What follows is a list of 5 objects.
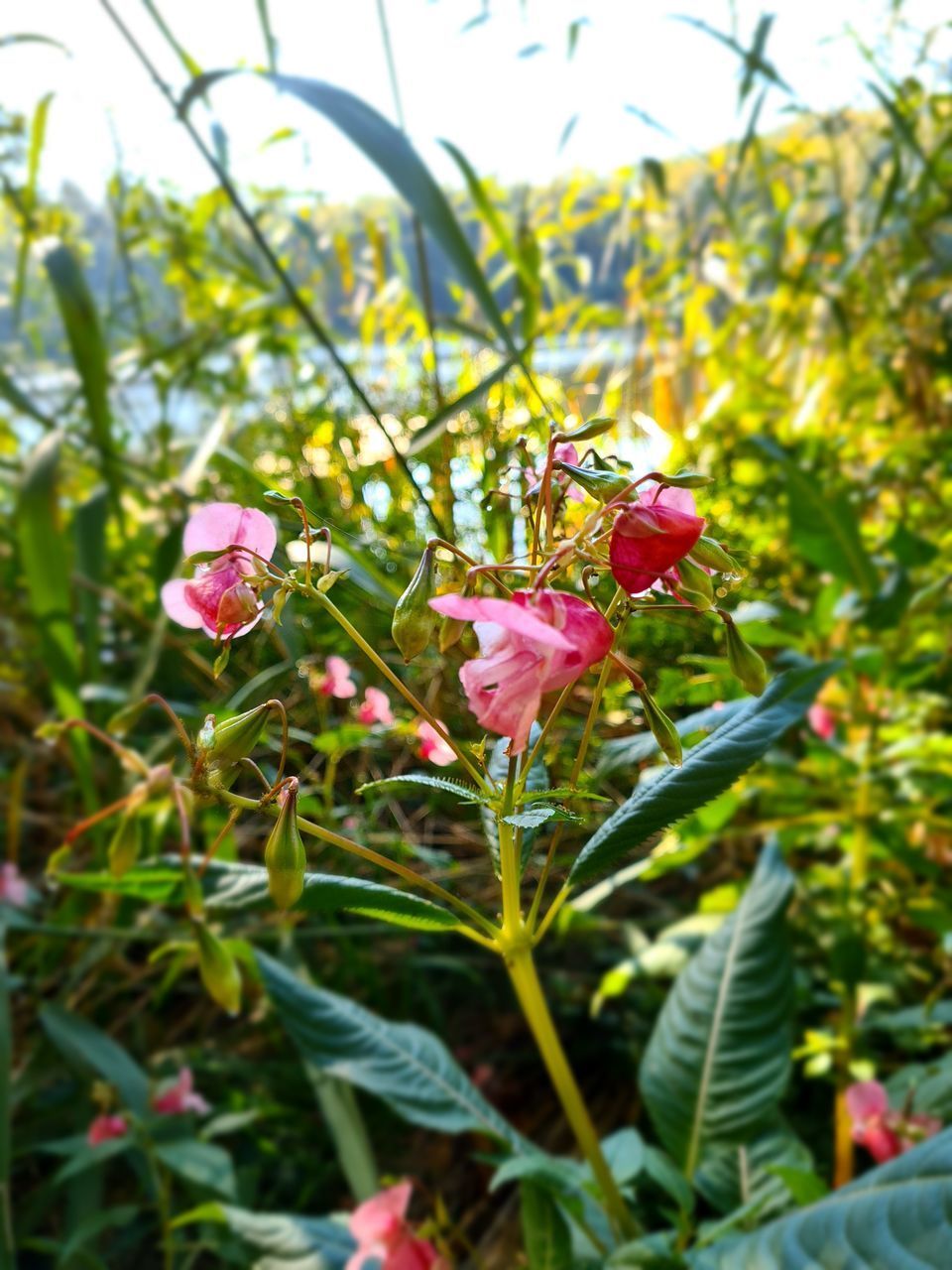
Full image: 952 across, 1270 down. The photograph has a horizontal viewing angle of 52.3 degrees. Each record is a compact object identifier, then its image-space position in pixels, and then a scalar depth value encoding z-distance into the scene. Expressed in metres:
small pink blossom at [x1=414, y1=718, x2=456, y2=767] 0.35
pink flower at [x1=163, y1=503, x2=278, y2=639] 0.28
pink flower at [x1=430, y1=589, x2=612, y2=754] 0.24
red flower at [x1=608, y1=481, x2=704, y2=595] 0.26
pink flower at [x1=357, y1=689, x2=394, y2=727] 0.54
